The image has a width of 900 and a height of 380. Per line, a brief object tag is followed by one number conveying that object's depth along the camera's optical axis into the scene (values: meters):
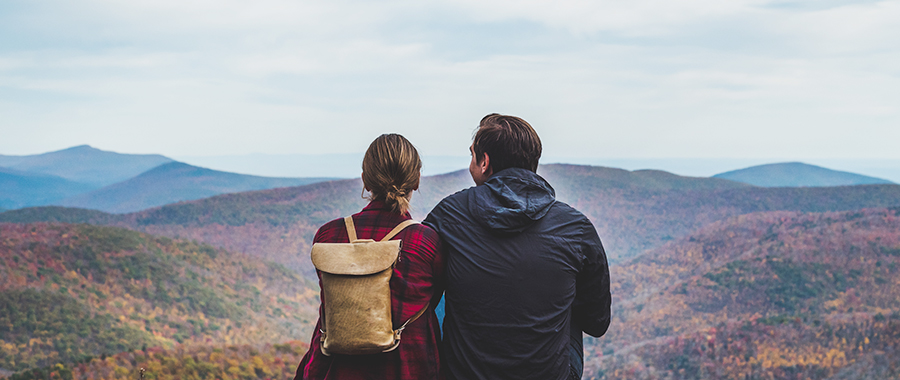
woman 3.24
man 3.24
